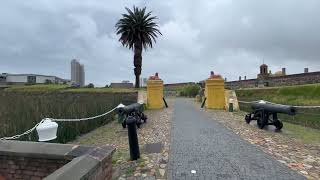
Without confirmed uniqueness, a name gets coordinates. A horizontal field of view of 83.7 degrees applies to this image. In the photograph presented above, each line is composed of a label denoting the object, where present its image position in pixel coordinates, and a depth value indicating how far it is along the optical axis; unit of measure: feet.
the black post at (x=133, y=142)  11.84
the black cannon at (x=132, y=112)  19.75
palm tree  68.34
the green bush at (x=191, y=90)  64.28
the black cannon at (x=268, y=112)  17.29
